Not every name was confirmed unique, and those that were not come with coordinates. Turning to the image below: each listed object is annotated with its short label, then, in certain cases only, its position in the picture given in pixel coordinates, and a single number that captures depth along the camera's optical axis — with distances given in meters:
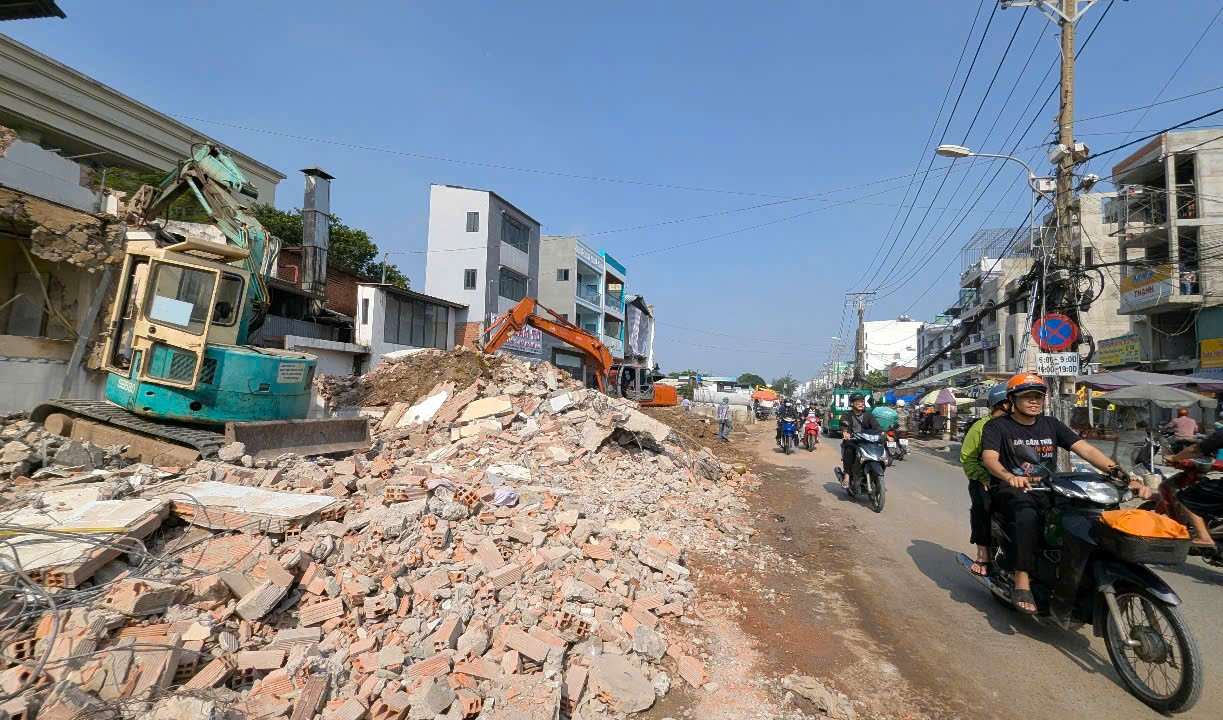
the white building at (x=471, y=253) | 30.11
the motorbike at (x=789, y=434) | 16.84
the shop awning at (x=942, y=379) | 31.39
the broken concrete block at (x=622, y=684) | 3.08
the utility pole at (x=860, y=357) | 42.81
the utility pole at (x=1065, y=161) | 10.44
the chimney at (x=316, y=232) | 20.56
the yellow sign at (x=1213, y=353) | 19.08
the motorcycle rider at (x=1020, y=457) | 3.88
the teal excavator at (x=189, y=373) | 7.27
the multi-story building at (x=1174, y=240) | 20.44
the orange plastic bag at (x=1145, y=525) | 3.14
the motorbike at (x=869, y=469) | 8.42
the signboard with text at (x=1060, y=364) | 9.48
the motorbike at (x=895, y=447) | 15.36
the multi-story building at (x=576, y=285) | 38.22
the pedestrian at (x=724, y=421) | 19.46
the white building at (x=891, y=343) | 82.31
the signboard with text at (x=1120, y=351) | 23.26
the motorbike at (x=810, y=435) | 17.45
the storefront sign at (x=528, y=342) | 28.38
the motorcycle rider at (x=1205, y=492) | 5.52
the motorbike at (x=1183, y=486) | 5.05
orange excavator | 13.66
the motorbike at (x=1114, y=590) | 3.10
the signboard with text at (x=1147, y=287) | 20.81
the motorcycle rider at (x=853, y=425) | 8.93
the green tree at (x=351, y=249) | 28.69
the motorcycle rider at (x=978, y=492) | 4.50
